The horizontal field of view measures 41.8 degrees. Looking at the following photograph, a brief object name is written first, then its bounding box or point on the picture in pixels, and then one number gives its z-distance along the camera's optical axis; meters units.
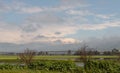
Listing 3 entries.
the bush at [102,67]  11.55
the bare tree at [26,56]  21.94
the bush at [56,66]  12.11
